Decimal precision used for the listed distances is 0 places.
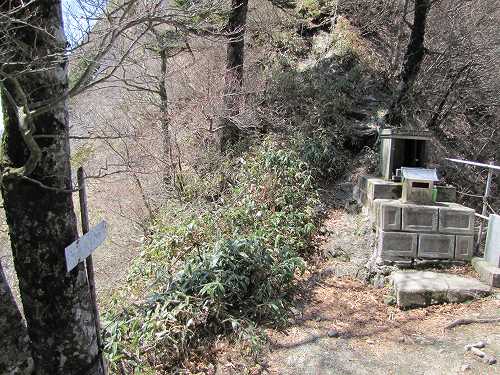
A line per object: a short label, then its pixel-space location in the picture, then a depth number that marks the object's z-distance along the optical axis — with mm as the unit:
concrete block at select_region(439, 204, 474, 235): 5043
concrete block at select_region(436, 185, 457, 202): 5512
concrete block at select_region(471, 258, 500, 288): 4566
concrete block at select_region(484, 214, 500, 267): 4668
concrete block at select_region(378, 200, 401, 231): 5109
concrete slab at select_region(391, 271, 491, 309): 4496
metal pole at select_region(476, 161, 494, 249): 4925
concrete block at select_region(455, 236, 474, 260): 5074
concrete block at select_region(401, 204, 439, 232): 5070
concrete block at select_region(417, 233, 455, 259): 5094
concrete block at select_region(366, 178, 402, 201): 5738
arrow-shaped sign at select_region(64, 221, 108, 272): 2598
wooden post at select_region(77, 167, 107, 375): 2791
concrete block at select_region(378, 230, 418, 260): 5125
